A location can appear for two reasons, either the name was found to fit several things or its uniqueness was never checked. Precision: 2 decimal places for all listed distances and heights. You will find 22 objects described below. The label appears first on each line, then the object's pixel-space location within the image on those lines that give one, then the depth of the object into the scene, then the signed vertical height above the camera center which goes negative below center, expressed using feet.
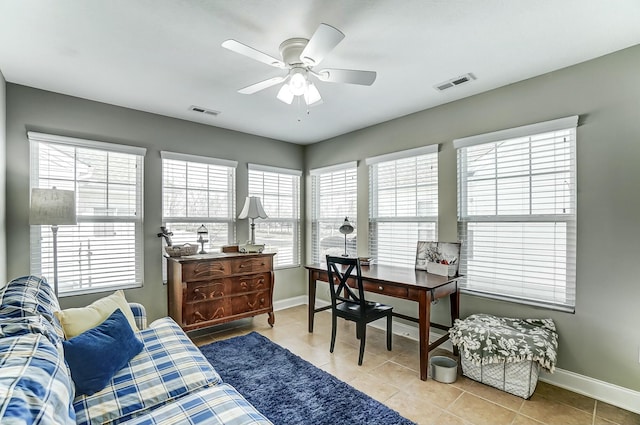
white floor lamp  8.18 +0.08
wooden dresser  11.14 -2.86
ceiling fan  6.11 +3.05
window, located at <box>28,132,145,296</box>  10.02 -0.13
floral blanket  7.68 -3.24
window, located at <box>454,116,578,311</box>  8.65 -0.07
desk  8.78 -2.28
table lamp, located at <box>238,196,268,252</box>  13.37 -0.01
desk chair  9.78 -3.10
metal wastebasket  8.64 -4.32
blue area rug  7.08 -4.53
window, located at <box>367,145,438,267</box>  11.73 +0.29
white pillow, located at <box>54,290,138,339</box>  6.11 -2.13
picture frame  10.14 -1.54
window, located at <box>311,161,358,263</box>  14.69 +0.21
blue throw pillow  5.25 -2.50
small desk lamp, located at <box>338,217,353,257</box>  12.50 -0.71
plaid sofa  2.95 -2.90
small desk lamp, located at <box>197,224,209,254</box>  12.70 -1.02
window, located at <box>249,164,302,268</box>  15.27 +0.04
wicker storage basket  7.84 -4.18
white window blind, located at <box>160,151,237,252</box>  12.58 +0.55
